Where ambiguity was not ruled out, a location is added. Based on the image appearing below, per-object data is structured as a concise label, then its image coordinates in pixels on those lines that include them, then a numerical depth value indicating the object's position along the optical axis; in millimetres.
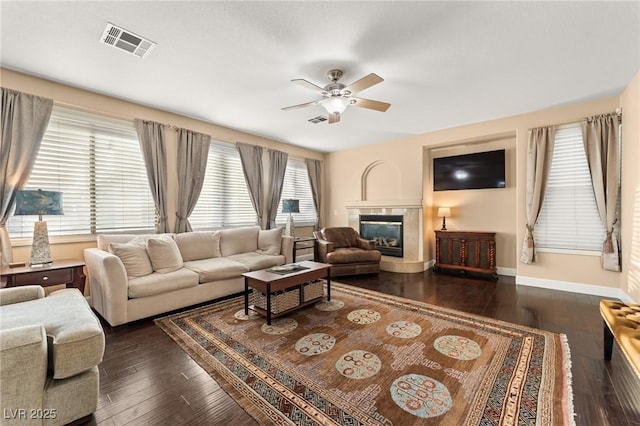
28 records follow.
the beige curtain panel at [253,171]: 5230
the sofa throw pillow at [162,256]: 3328
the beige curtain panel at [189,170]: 4293
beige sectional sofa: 2787
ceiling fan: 2885
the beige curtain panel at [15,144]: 2838
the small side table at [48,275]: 2538
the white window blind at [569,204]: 3939
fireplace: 5821
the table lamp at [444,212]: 5387
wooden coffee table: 2852
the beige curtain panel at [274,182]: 5754
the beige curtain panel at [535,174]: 4172
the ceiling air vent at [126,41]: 2295
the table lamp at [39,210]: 2613
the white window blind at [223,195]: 4742
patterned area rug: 1630
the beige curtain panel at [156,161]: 3914
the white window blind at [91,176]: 3201
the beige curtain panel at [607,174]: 3660
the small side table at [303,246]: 4851
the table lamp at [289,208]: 5559
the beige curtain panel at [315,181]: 6816
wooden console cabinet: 4797
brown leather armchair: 4867
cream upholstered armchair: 1283
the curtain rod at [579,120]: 3625
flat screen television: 4973
